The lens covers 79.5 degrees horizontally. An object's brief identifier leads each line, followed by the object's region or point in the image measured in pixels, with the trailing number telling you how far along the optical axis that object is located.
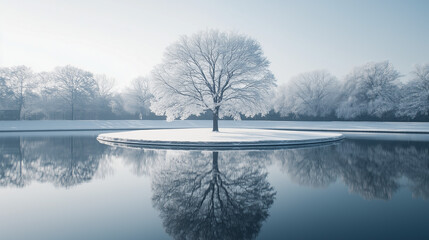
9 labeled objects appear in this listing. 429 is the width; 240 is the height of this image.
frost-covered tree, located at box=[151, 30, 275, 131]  25.38
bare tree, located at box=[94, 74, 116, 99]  68.50
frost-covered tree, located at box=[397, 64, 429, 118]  40.56
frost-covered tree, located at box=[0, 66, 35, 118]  46.31
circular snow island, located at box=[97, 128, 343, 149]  17.31
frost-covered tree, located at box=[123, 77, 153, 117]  55.50
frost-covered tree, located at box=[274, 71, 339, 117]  49.72
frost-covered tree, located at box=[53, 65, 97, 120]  49.28
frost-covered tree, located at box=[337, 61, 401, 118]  42.88
